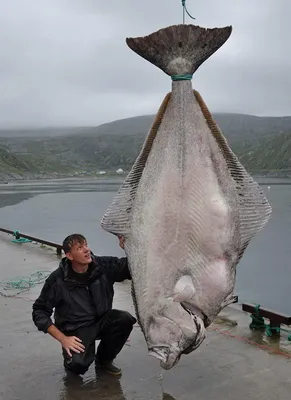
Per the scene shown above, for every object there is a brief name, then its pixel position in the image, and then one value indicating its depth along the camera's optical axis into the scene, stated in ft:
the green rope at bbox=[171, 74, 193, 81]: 12.78
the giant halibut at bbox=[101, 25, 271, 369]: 11.62
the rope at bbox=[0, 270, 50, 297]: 26.32
